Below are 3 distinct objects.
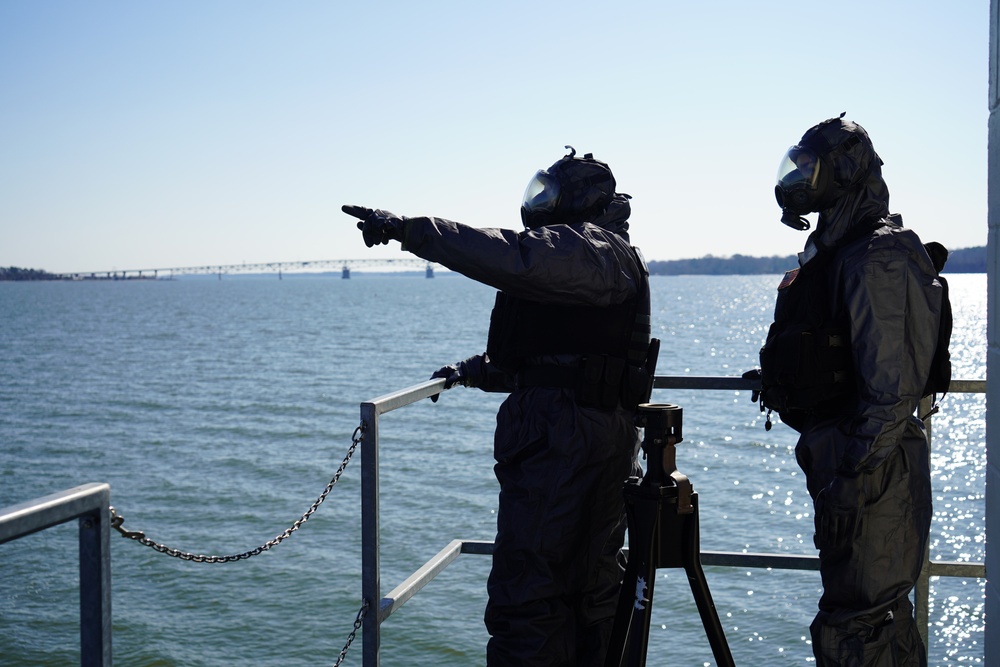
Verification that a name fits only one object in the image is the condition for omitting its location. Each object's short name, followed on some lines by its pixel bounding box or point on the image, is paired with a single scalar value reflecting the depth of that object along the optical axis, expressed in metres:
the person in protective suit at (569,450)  3.37
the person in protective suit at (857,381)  2.95
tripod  2.70
